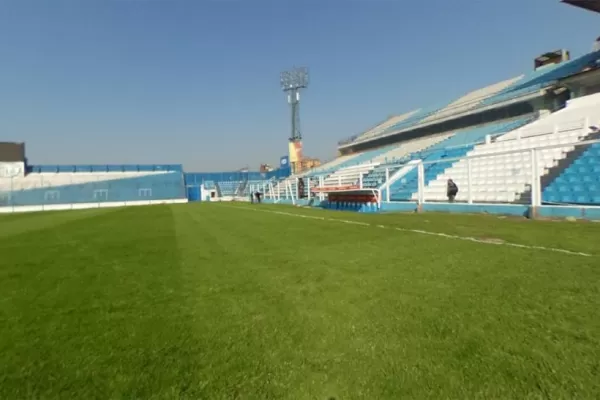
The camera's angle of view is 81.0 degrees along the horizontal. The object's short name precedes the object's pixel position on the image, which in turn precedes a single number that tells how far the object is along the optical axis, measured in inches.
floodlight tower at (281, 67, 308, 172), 2030.0
